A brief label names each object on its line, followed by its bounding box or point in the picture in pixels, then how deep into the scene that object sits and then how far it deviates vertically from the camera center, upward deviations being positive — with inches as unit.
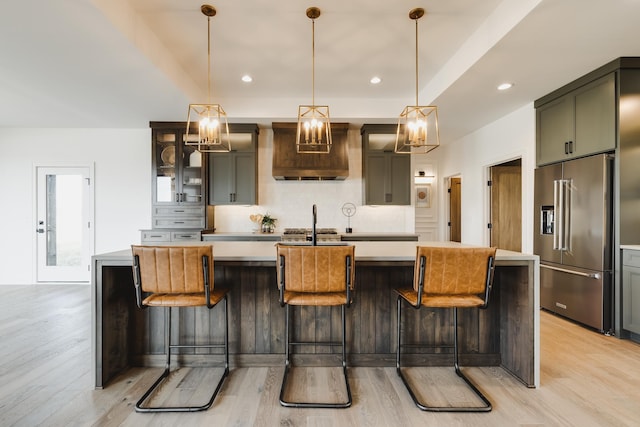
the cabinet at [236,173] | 190.4 +24.0
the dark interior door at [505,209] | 196.7 +2.2
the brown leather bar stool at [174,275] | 72.4 -15.0
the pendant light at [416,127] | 98.7 +27.6
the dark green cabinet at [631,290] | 110.8 -28.5
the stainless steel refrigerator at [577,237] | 118.0 -10.5
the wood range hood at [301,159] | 187.2 +32.3
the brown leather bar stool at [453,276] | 72.1 -15.1
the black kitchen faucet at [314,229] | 87.2 -4.8
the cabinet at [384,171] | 193.9 +26.1
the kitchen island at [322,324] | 90.8 -33.3
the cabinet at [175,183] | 188.5 +17.7
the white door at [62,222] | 205.0 -7.1
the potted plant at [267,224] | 197.6 -7.8
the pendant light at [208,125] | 99.7 +29.2
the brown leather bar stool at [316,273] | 72.3 -14.5
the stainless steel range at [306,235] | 177.5 -13.6
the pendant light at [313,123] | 99.3 +30.1
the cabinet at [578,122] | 117.7 +38.4
